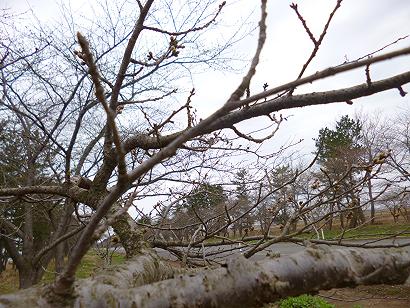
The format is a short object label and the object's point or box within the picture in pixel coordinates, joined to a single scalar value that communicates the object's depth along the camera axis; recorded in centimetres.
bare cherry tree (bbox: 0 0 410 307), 65
